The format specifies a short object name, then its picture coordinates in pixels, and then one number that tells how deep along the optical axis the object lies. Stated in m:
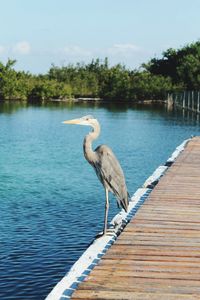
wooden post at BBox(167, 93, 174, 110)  78.68
